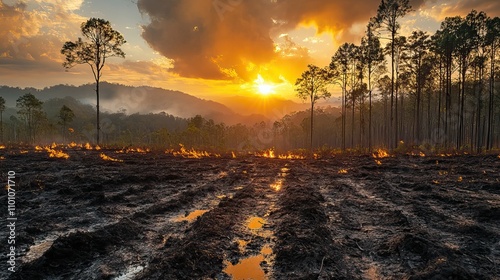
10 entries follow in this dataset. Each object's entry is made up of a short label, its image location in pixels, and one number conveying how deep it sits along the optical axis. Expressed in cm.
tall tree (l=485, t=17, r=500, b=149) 3169
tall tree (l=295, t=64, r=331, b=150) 4228
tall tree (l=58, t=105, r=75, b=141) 6838
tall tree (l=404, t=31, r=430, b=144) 3569
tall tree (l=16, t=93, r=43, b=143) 6719
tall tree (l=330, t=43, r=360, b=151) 3988
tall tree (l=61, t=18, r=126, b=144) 3334
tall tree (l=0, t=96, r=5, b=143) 7544
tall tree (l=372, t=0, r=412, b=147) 3044
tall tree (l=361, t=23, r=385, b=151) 3712
